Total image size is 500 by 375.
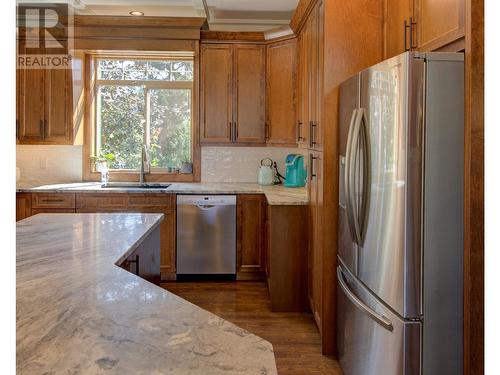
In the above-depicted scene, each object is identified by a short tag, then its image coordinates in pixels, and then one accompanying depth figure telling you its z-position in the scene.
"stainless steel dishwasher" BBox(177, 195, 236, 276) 4.46
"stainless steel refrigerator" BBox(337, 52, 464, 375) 1.82
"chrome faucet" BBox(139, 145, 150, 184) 4.96
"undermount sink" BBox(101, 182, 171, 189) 4.75
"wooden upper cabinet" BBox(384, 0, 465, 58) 1.87
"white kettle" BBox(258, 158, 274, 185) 4.89
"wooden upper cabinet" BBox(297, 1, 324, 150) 3.06
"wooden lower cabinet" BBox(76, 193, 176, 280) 4.48
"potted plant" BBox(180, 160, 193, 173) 5.12
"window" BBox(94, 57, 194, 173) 5.15
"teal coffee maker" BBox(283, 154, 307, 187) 4.67
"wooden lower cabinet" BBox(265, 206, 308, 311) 3.64
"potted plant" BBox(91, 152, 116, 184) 5.00
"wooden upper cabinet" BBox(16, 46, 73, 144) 4.75
